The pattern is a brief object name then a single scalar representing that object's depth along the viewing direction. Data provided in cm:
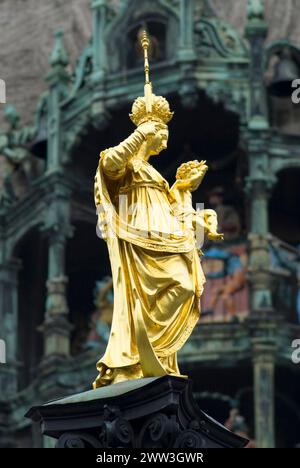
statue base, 1612
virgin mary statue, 1697
